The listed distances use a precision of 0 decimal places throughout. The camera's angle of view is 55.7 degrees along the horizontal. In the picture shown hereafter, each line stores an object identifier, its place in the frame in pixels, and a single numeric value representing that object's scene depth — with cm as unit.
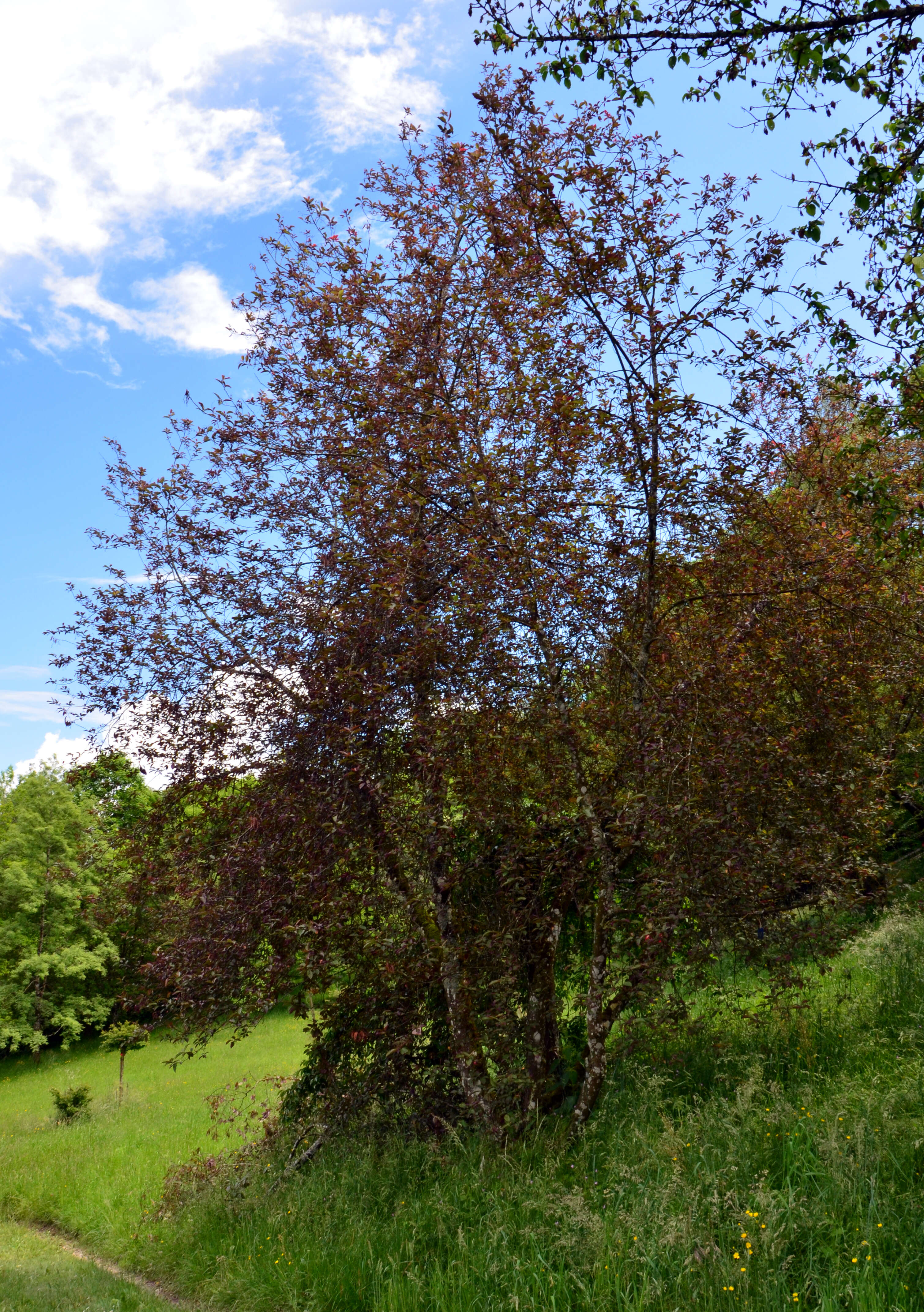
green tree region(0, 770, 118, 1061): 2862
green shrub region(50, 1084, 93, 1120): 1720
